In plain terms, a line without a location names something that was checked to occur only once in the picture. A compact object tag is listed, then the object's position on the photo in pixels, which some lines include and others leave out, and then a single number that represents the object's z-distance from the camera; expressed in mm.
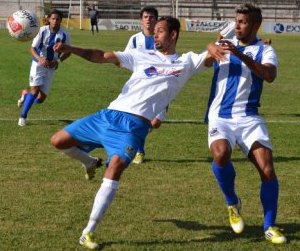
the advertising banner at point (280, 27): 66750
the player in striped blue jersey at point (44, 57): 14109
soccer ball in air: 9789
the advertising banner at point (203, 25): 68362
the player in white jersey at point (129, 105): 6453
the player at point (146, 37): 10305
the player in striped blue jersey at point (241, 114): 6805
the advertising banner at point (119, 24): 68250
